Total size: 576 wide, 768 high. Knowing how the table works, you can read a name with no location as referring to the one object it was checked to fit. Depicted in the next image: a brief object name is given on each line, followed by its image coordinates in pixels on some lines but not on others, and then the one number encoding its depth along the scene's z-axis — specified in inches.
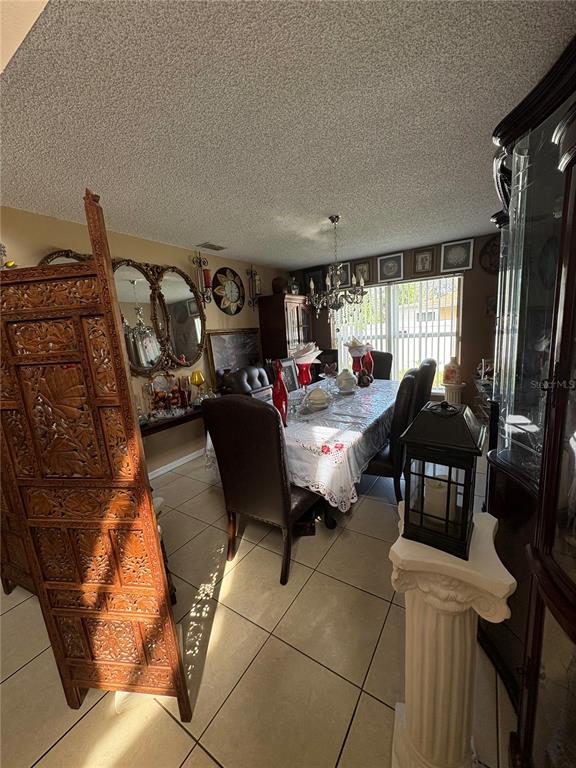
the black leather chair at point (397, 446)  74.2
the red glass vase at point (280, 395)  75.9
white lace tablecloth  60.7
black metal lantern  30.1
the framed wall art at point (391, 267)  161.0
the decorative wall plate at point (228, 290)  146.5
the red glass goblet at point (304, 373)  111.8
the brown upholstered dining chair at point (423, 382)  82.1
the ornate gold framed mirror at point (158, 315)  109.4
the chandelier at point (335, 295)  112.7
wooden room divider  33.0
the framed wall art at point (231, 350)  143.9
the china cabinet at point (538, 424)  26.7
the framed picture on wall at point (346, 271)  175.6
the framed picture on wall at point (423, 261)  152.6
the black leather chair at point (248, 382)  102.7
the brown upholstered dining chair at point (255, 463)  54.5
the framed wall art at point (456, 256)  144.2
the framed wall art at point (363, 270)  170.1
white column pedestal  28.1
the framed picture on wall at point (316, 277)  185.2
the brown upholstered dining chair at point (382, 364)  137.7
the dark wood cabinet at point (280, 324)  164.6
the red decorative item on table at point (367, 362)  120.0
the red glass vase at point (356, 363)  122.4
